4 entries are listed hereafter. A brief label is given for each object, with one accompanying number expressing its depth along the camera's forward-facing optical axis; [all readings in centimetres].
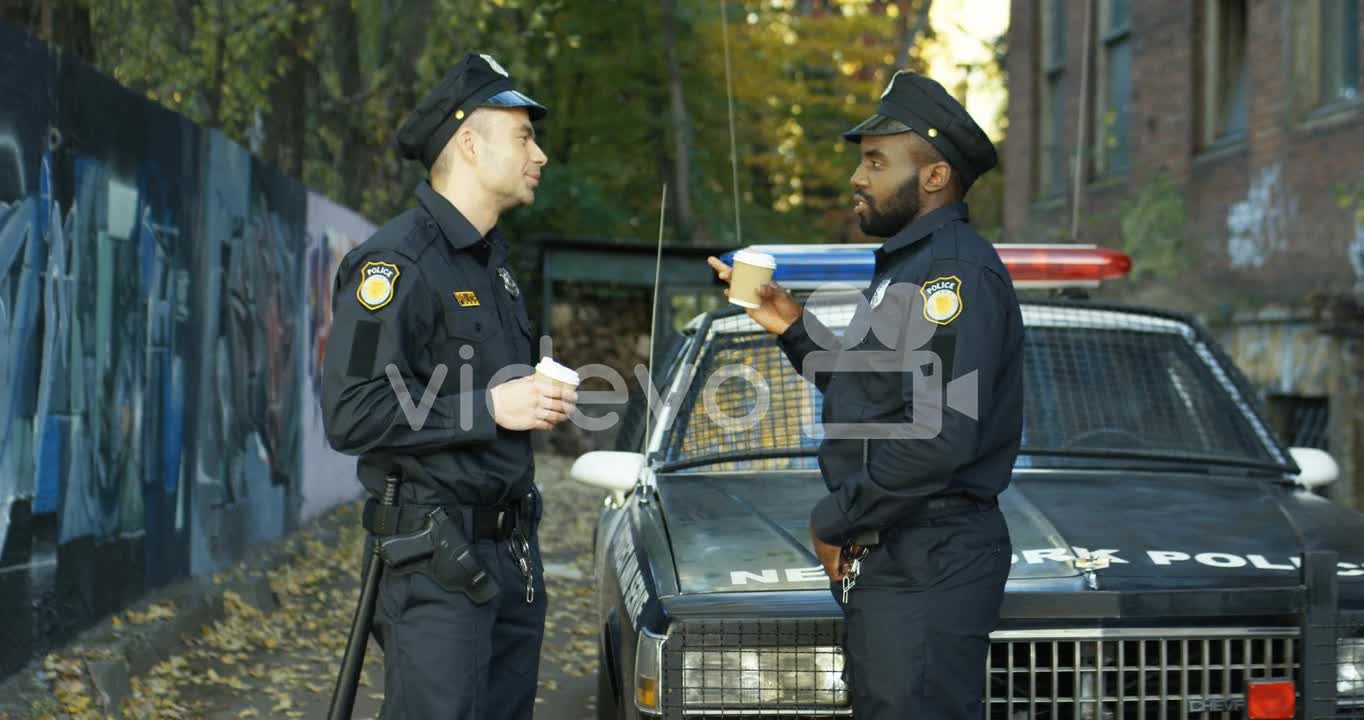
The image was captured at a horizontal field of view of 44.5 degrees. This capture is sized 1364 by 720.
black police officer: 321
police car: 361
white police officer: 333
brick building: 1093
